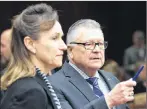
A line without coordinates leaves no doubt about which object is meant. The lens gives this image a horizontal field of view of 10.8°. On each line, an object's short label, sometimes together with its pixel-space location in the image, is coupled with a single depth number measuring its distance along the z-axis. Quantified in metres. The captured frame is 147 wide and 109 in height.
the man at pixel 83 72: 5.28
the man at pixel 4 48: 8.28
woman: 4.19
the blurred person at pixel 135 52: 15.69
